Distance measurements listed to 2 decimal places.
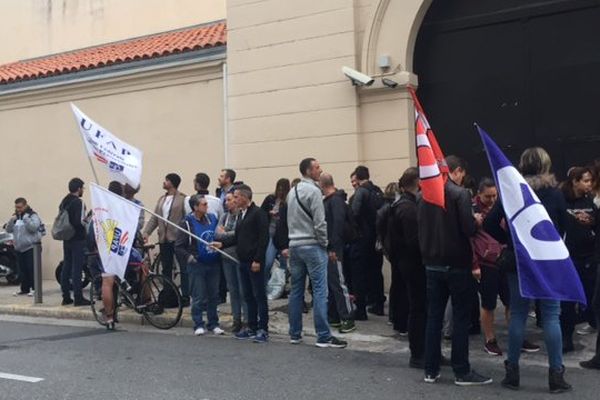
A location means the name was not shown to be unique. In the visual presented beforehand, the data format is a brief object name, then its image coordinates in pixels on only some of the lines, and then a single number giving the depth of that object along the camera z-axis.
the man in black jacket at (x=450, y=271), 5.88
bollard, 11.15
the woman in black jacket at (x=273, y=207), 9.40
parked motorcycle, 13.80
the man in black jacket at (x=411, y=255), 6.63
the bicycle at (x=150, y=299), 9.09
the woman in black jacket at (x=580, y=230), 7.07
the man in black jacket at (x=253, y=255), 7.91
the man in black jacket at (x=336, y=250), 8.05
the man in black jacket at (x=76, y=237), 10.69
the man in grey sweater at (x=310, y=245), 7.52
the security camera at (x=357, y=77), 10.72
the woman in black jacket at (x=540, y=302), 5.68
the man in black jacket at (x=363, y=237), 8.88
